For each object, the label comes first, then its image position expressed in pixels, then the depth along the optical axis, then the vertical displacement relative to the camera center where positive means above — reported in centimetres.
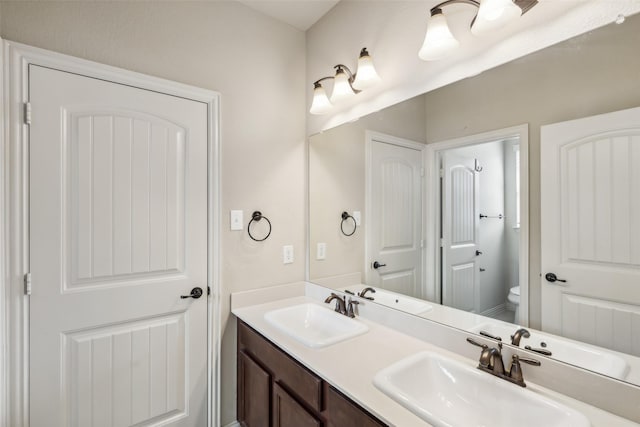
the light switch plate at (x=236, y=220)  181 -3
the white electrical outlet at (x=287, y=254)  204 -26
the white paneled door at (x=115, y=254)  133 -18
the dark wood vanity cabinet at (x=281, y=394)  105 -75
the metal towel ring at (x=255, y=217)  188 -1
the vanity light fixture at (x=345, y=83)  157 +73
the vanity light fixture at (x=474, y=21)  104 +70
